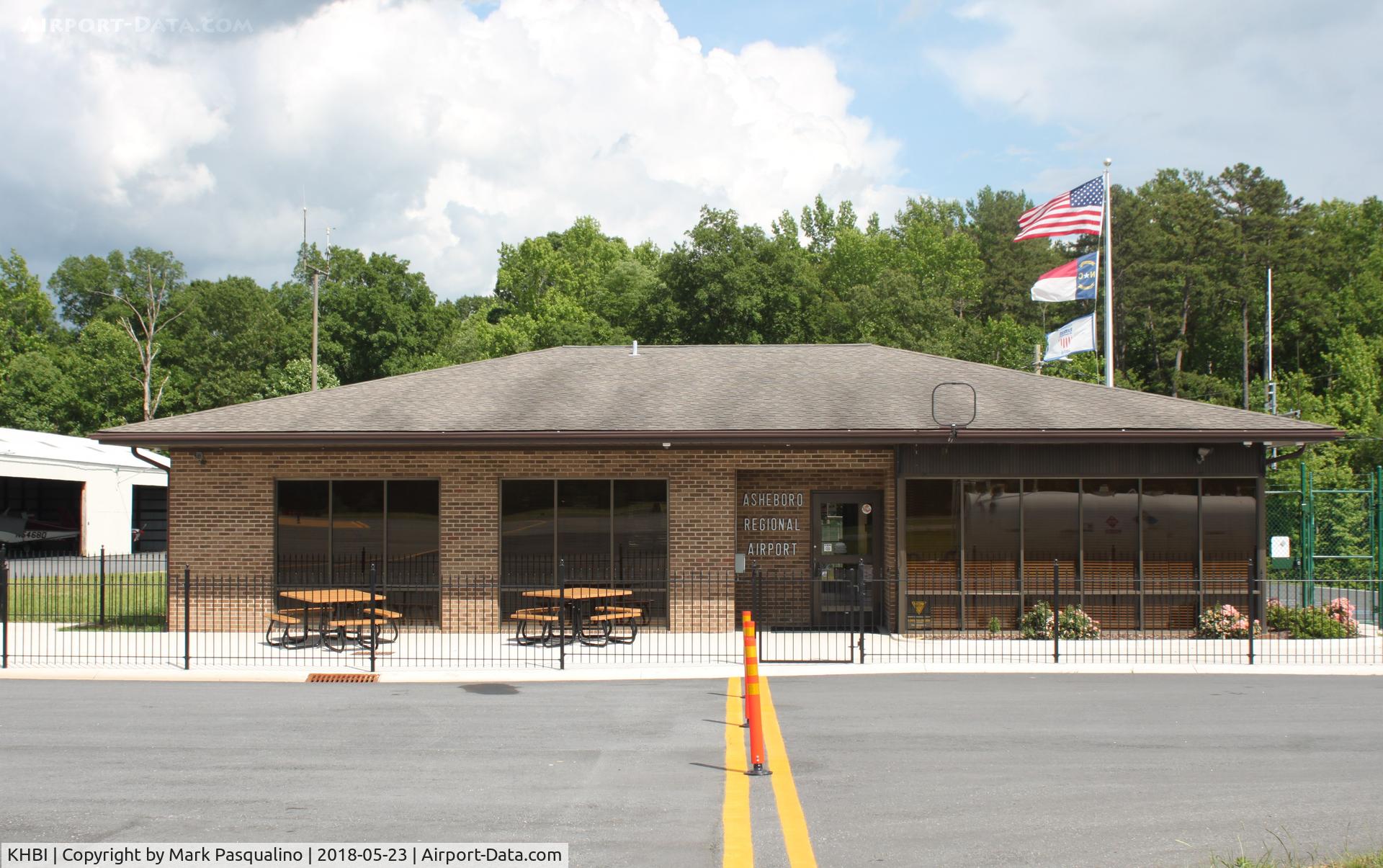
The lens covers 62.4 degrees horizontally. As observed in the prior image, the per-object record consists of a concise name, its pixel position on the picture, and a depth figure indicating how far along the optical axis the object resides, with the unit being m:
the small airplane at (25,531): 38.44
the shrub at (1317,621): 17.55
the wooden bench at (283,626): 16.05
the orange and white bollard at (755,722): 8.83
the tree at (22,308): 69.81
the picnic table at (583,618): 16.33
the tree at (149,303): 63.91
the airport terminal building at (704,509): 17.62
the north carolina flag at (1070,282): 23.92
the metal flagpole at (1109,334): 25.00
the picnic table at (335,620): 15.84
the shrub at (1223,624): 17.34
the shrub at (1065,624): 17.47
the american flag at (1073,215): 23.34
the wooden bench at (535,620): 16.38
